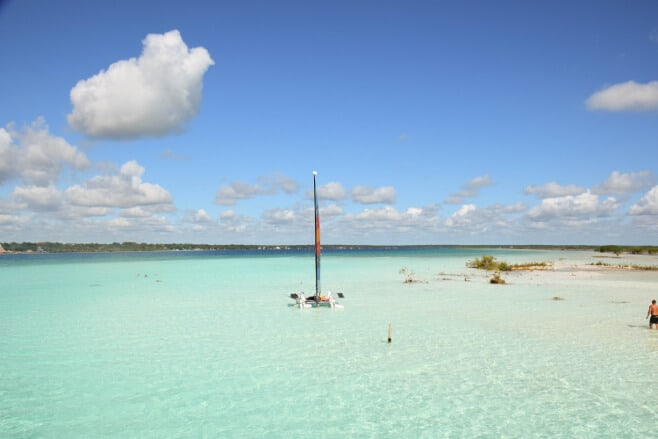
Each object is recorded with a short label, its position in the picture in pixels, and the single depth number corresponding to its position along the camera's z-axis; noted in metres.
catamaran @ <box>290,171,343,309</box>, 39.56
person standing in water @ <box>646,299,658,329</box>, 30.06
